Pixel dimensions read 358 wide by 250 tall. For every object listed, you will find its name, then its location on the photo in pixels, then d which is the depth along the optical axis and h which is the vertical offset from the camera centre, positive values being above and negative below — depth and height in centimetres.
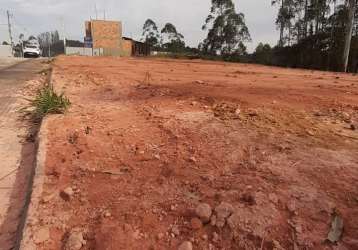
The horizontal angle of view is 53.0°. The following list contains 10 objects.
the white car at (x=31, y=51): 3583 -64
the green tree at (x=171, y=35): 5528 +216
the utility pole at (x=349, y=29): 1859 +127
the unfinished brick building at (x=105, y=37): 4239 +118
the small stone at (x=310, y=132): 370 -82
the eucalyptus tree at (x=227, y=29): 4078 +237
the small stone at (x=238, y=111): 456 -76
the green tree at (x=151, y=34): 5894 +215
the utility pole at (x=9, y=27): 5274 +243
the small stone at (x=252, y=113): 445 -76
